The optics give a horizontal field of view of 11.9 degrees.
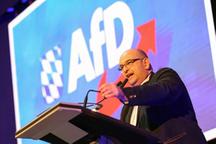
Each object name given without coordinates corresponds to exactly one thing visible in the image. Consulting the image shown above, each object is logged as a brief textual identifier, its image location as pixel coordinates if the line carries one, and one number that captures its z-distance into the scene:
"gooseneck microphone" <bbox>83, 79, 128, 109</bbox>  6.00
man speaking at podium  5.87
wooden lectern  5.71
